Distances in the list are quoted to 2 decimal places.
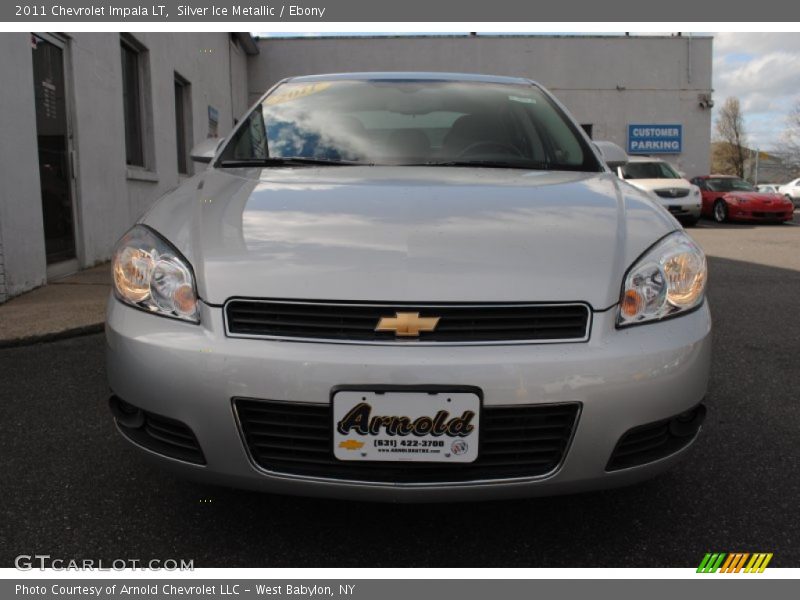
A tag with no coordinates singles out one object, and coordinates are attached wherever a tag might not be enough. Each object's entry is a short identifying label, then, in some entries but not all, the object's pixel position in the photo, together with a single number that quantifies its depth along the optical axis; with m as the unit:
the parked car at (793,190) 26.47
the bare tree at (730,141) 69.12
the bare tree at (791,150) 51.00
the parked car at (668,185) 14.09
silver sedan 1.61
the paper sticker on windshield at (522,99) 3.07
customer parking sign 21.05
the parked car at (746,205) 15.31
